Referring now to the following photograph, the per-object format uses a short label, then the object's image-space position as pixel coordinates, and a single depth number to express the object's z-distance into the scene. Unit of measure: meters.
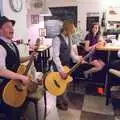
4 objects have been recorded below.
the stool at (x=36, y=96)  1.58
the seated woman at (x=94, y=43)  2.54
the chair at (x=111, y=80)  1.91
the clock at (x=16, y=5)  1.82
